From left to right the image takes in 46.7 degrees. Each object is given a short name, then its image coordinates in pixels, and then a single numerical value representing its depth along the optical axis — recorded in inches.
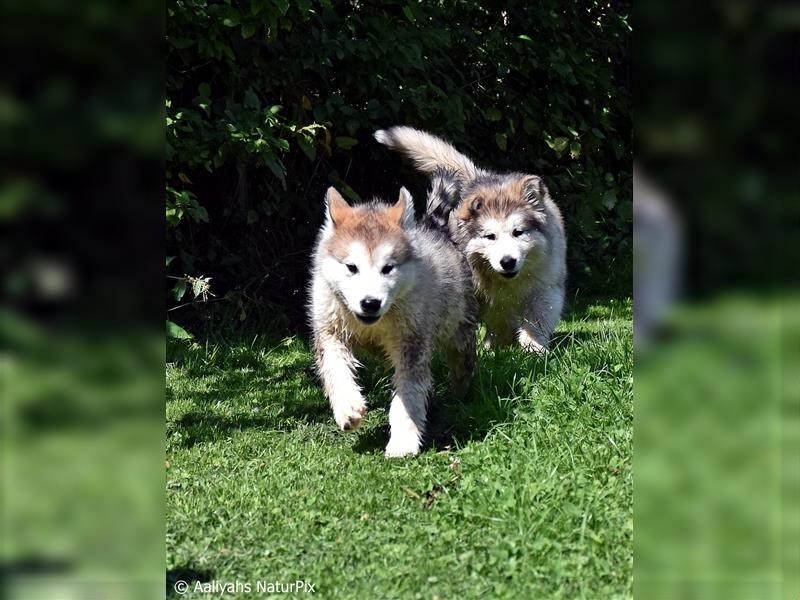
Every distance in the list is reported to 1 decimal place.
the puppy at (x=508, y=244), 294.8
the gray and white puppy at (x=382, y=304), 219.6
